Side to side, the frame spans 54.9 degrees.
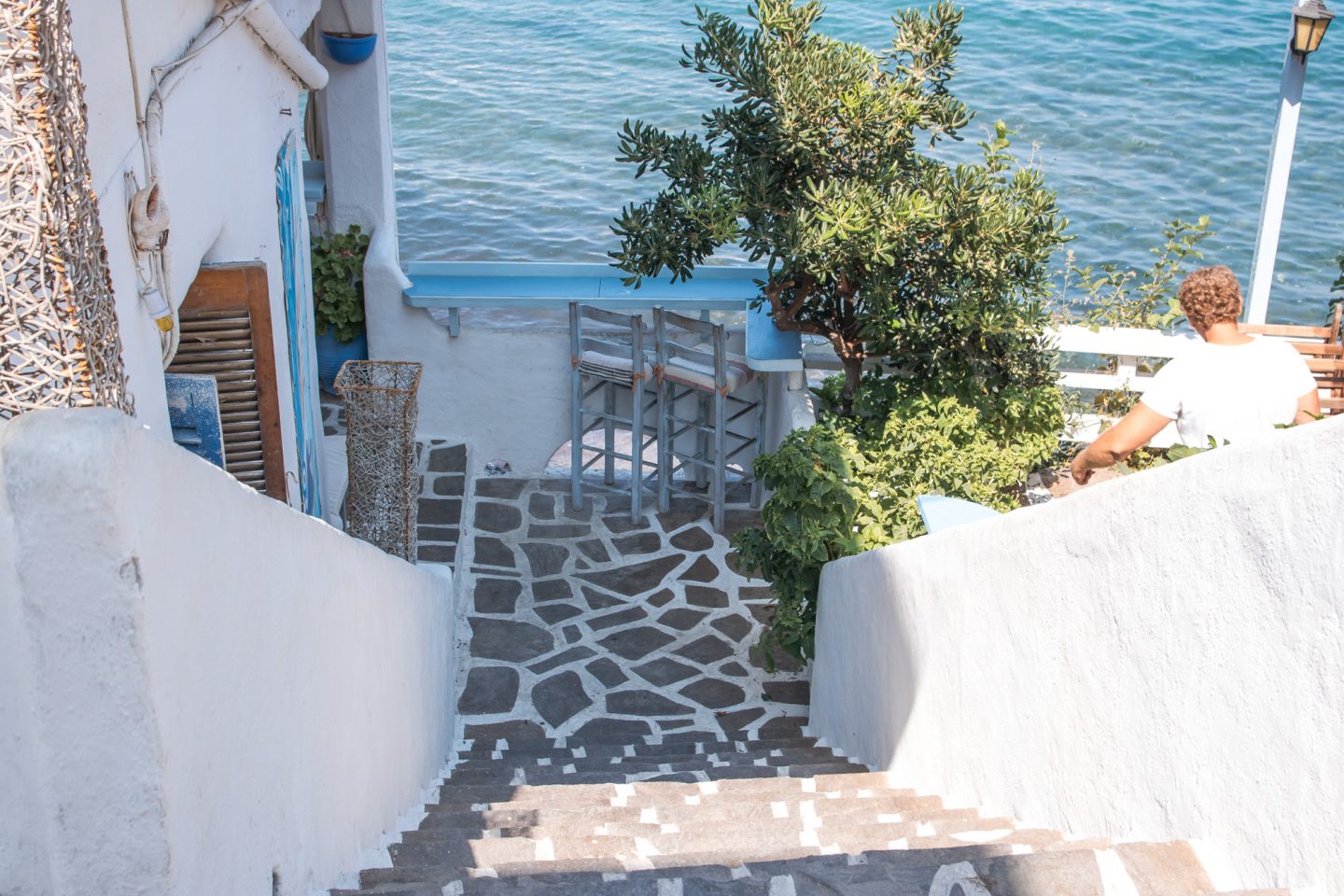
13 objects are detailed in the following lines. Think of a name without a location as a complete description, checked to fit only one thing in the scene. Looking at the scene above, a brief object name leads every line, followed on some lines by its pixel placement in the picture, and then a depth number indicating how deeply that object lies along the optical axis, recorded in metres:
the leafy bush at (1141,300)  8.38
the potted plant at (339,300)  10.23
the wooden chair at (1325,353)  7.34
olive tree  6.77
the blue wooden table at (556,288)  10.06
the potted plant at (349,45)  10.05
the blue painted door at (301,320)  6.65
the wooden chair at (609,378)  9.59
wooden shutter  4.84
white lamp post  7.84
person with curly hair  4.61
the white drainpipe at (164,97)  3.99
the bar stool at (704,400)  9.38
